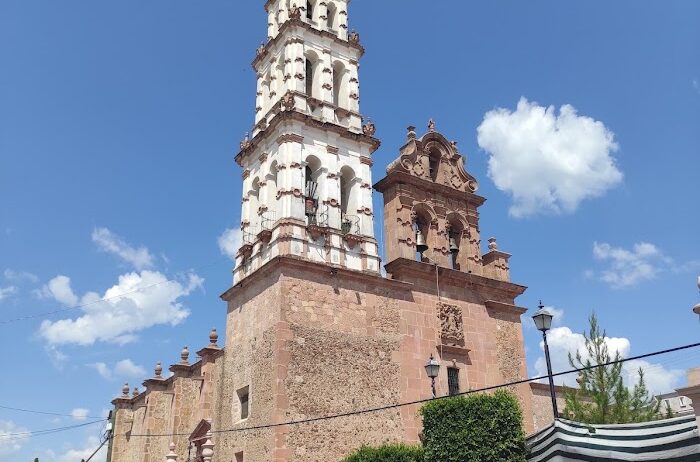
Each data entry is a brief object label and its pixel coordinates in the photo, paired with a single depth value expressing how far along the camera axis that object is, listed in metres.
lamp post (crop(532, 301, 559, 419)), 15.27
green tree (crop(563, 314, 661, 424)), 18.28
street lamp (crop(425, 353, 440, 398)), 18.22
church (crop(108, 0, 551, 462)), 20.58
